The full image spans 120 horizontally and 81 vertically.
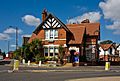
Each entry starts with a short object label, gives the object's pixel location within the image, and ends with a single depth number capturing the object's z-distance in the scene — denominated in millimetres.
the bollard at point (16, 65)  13856
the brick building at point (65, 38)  22304
